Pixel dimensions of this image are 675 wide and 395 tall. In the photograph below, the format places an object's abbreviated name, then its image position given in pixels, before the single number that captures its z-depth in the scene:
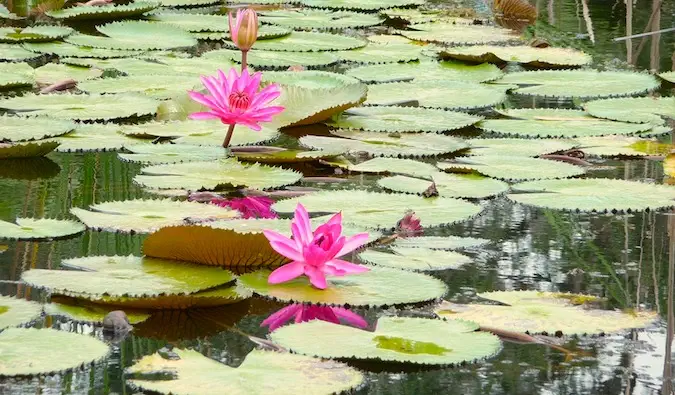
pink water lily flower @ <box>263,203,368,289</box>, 4.18
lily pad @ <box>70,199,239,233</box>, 4.99
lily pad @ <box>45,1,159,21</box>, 10.47
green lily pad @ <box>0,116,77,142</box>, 6.44
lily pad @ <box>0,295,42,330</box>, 3.84
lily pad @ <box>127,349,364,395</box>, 3.32
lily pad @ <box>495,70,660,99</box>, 8.00
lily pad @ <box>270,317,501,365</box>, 3.63
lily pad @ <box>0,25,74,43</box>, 9.53
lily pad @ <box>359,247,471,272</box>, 4.57
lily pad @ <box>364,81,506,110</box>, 7.65
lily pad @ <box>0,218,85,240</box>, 4.81
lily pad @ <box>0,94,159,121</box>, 7.12
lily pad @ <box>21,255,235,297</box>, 4.05
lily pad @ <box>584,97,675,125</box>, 7.33
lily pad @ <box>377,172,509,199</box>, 5.68
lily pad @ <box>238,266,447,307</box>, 4.12
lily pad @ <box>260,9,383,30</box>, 10.61
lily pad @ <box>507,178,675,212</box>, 5.46
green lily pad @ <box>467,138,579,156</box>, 6.55
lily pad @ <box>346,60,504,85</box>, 8.43
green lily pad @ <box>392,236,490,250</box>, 4.85
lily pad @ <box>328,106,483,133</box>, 7.05
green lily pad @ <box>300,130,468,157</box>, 6.53
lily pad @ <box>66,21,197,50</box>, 9.42
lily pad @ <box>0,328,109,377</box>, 3.46
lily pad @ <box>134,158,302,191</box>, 5.69
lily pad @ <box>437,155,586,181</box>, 6.03
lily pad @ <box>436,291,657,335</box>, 3.95
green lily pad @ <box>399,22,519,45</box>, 9.93
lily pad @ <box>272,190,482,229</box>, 5.15
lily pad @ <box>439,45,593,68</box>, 8.98
